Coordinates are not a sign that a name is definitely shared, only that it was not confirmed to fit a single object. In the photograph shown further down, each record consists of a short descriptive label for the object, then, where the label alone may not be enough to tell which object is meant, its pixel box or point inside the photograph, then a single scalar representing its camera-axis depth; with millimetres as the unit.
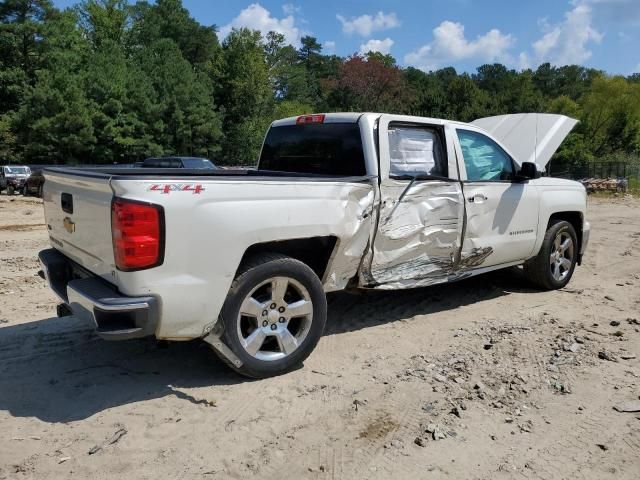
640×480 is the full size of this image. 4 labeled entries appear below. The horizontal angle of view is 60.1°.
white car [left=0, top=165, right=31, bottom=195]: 27578
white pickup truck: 3404
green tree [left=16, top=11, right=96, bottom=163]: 35594
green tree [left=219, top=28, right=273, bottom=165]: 48812
